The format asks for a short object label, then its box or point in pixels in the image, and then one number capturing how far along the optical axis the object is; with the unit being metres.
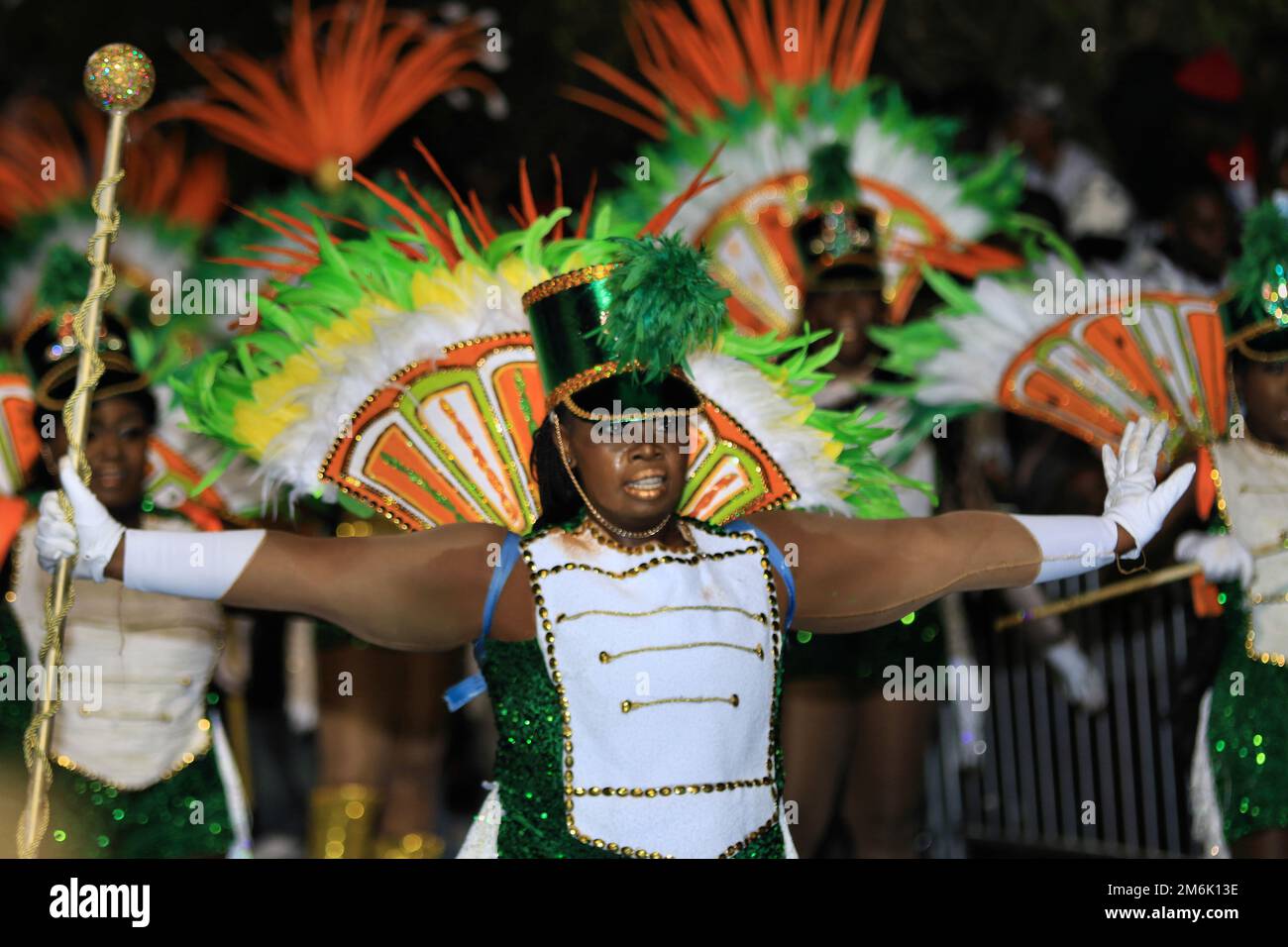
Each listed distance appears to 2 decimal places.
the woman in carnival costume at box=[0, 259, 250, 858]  5.31
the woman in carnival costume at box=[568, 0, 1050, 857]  6.28
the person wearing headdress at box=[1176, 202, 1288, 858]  5.50
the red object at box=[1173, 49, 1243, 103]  8.91
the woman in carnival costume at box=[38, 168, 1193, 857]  4.06
